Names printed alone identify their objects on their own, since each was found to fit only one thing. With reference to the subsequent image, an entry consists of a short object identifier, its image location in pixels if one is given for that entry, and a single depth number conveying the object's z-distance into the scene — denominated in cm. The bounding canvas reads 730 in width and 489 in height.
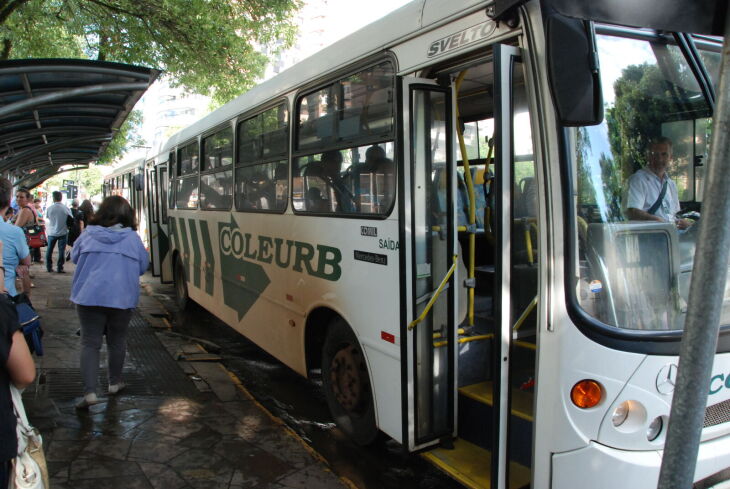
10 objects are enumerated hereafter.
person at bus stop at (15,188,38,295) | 864
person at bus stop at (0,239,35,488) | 194
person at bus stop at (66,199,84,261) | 1434
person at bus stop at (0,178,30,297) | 442
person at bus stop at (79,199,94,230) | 1229
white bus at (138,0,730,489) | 246
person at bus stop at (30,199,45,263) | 1379
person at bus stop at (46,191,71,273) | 1228
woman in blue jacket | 452
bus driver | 262
